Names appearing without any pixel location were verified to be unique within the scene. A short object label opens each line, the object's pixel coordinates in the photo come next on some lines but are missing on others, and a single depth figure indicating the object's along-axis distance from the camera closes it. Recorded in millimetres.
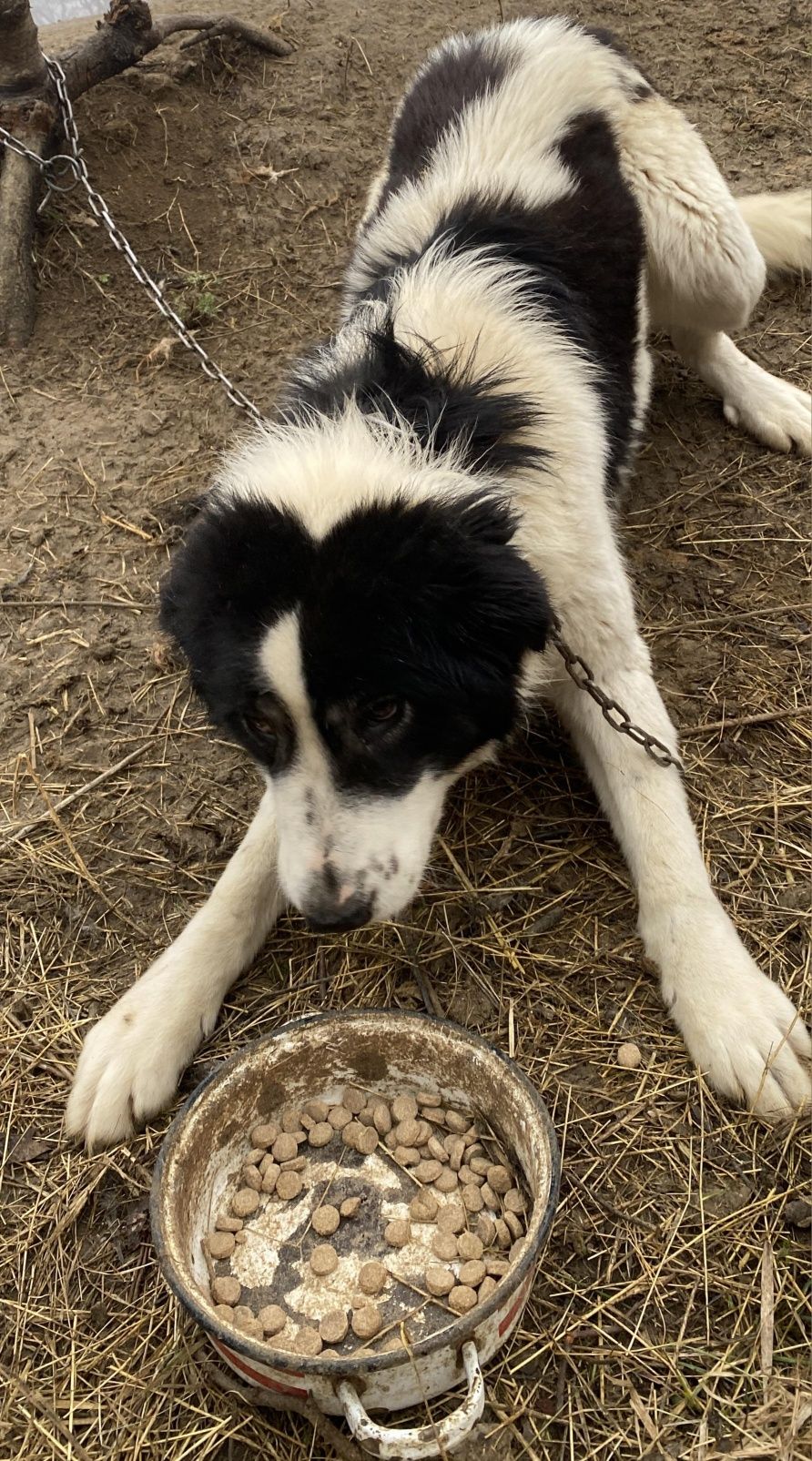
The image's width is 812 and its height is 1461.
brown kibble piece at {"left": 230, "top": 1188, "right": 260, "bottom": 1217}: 734
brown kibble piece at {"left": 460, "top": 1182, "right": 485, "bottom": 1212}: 723
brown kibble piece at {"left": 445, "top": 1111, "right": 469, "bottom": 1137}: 760
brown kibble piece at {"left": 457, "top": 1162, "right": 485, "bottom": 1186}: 732
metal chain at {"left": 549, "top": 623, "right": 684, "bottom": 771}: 841
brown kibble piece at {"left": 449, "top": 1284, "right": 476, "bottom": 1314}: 666
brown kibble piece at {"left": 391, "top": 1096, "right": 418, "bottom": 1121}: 762
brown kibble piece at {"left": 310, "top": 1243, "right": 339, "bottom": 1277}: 704
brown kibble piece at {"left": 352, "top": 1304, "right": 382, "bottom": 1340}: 657
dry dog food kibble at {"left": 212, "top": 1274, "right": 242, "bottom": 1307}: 675
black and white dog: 716
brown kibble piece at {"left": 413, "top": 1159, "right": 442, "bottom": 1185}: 738
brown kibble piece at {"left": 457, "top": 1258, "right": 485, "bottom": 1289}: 674
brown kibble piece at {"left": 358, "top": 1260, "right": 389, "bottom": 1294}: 689
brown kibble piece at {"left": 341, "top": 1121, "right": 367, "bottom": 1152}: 761
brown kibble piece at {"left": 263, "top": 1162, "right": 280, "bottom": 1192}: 749
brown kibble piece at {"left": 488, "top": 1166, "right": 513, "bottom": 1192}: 725
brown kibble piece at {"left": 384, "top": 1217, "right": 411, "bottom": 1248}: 714
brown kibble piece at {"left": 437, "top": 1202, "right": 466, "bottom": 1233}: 709
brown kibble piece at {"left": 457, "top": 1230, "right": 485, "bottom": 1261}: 696
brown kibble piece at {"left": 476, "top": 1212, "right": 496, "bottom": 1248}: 706
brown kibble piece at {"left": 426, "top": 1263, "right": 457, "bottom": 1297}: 678
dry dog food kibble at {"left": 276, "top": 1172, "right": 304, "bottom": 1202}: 743
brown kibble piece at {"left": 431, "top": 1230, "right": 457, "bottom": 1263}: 697
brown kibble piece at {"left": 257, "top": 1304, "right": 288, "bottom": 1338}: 669
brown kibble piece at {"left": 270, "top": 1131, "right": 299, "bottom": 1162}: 756
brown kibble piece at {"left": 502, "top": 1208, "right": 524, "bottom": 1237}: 704
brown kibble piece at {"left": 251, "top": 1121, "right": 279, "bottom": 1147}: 762
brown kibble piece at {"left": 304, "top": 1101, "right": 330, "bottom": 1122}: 779
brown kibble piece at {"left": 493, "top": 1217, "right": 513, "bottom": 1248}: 704
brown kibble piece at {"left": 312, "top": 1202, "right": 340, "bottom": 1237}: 724
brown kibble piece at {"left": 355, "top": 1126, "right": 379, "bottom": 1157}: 757
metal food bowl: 589
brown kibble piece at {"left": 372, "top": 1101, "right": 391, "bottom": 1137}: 766
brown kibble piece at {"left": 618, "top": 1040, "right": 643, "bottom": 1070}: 791
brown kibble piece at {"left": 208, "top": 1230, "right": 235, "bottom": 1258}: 711
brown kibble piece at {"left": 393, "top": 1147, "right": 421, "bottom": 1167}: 750
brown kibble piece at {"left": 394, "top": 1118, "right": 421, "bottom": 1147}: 753
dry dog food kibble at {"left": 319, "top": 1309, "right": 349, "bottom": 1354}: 660
